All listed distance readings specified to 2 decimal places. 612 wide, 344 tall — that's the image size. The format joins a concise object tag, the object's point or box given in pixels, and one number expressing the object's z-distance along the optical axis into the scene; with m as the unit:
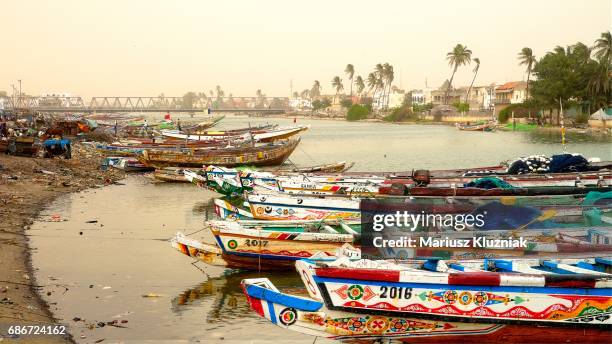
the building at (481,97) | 140.09
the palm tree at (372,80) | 183.50
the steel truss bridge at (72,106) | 163.00
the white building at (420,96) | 171.84
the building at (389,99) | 186.12
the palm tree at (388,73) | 177.88
